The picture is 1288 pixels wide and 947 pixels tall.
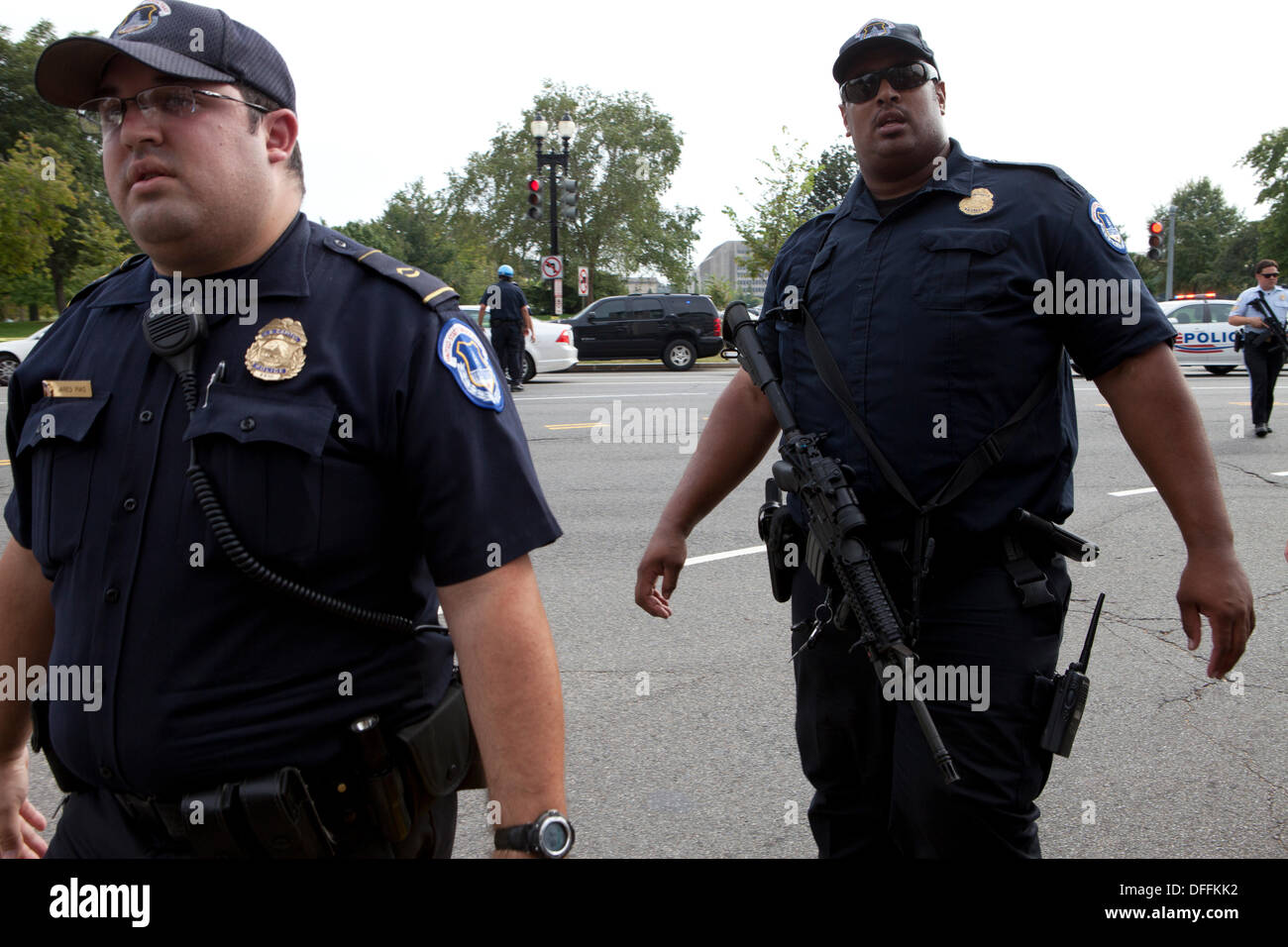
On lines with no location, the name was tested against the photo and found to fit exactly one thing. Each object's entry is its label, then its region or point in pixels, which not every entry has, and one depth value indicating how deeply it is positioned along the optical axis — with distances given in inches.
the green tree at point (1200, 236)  3376.0
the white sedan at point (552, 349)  745.0
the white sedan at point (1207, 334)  807.7
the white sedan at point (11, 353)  707.4
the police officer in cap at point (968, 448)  83.8
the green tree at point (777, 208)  1359.5
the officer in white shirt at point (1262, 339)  422.0
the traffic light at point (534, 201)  887.7
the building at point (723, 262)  4160.7
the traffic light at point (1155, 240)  983.5
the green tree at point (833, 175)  1793.6
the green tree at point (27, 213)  842.2
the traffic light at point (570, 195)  924.8
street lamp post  895.1
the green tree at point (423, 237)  2244.7
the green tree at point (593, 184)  2007.9
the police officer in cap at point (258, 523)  60.6
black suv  893.8
